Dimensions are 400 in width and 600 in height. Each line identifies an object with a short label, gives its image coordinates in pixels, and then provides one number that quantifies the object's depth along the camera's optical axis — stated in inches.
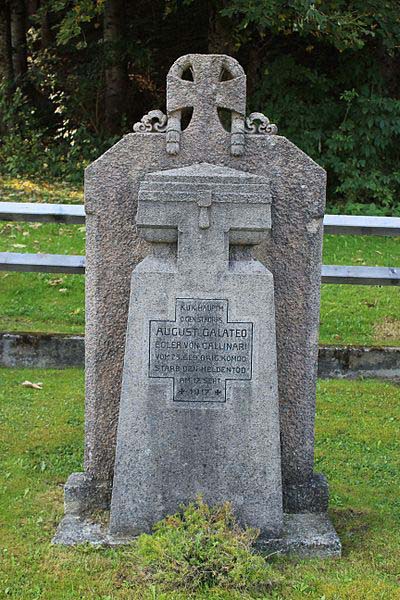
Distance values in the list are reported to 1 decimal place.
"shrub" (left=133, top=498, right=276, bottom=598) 140.6
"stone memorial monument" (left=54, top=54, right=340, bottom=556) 150.9
